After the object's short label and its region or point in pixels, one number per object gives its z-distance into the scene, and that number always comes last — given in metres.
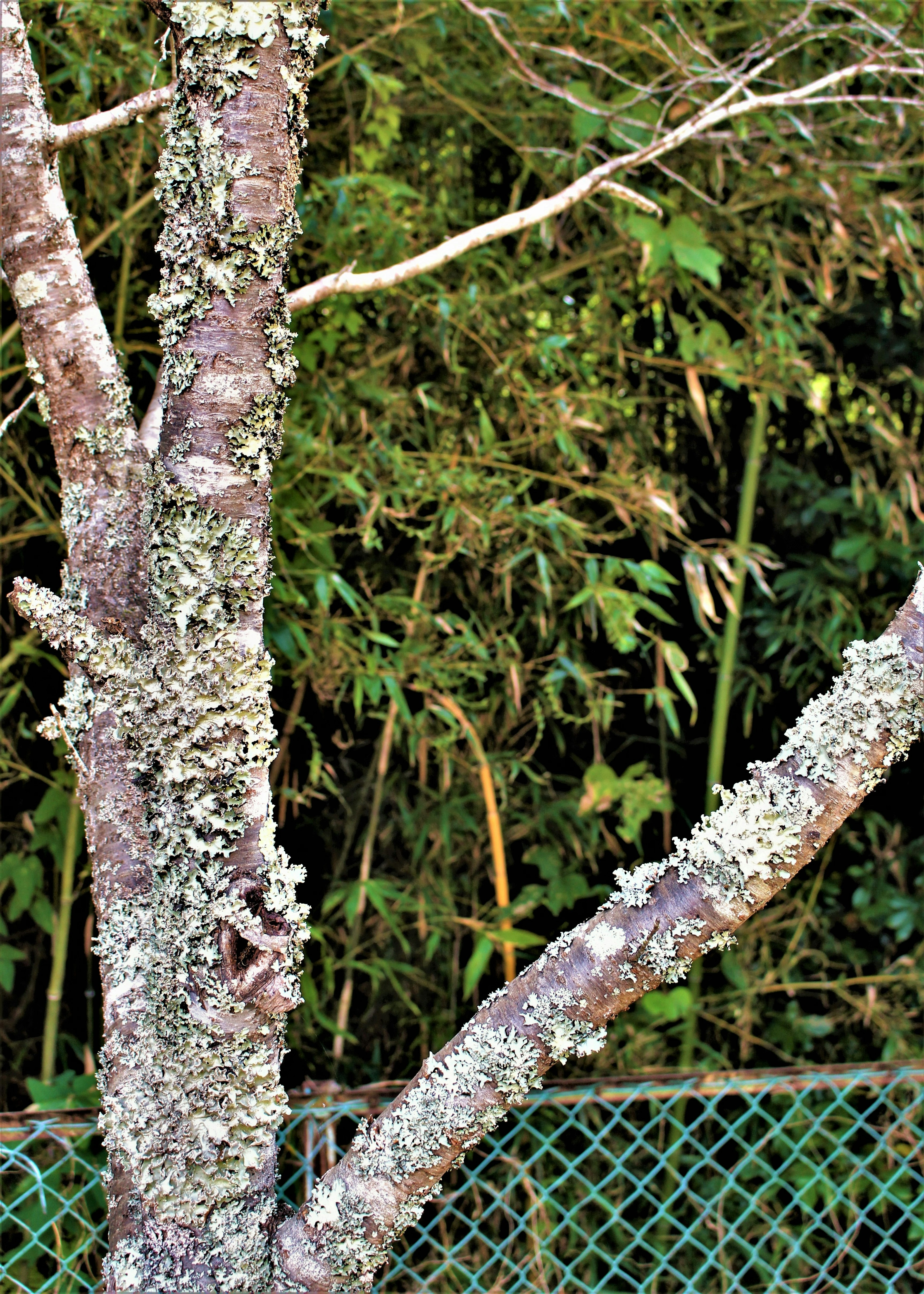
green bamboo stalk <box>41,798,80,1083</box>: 4.43
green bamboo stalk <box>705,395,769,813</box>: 5.18
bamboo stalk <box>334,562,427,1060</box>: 4.59
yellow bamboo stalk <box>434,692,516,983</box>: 4.51
